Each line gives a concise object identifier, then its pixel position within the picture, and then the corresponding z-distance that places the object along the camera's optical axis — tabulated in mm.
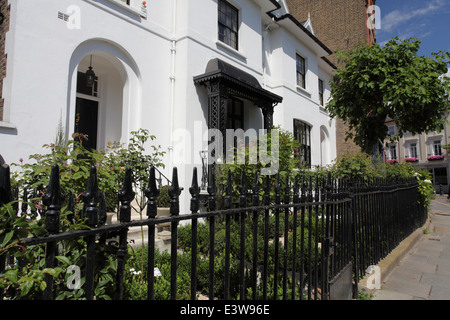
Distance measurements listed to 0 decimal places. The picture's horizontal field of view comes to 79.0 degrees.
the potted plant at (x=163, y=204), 6090
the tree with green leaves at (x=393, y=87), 6422
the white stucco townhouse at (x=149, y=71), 5176
